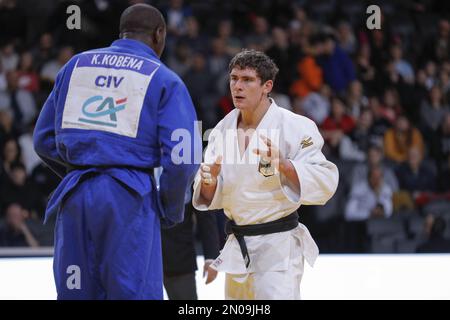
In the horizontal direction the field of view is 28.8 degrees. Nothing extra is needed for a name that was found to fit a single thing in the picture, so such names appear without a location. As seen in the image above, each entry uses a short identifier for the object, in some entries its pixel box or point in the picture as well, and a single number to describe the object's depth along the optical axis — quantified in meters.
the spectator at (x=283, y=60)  11.08
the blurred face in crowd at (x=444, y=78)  11.42
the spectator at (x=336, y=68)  11.24
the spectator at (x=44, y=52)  10.78
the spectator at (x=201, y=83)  10.72
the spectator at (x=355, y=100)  10.80
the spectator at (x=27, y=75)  10.44
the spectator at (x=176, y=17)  11.56
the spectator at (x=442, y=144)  10.59
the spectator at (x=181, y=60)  10.96
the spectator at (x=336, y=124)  10.38
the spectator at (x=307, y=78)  11.09
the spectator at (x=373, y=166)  9.84
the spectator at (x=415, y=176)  10.11
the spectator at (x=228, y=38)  11.38
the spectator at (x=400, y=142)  10.48
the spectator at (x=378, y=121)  10.55
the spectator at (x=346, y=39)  11.74
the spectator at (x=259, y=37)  11.49
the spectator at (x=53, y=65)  10.57
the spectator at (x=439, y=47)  11.90
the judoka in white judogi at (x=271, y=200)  4.47
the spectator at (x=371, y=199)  9.64
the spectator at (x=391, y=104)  10.99
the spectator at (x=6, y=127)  9.67
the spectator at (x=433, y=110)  10.98
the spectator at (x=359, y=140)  10.34
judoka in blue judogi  3.98
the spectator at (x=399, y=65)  11.68
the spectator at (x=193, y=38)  11.35
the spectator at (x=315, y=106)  10.75
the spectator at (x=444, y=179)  10.20
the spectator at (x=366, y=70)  11.31
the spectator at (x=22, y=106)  10.23
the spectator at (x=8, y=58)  10.65
